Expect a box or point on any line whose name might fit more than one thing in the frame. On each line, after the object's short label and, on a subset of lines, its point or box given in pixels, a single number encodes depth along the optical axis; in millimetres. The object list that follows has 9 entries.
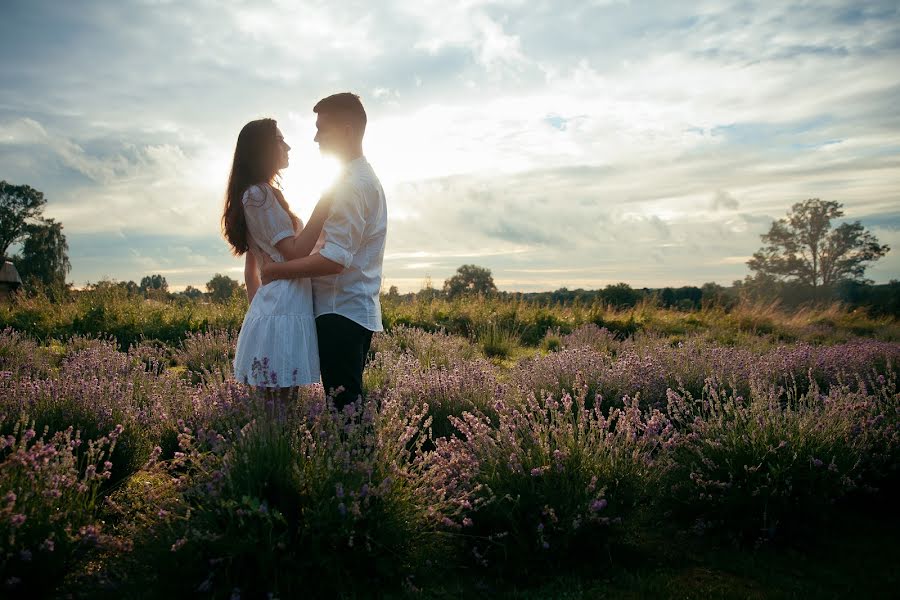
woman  3176
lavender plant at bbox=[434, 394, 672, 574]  3033
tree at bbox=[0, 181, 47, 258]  48750
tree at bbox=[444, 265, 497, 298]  54409
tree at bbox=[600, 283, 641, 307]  24672
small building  34956
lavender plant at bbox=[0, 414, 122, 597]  2484
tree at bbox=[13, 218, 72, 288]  47844
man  3125
